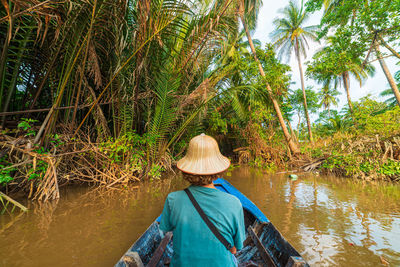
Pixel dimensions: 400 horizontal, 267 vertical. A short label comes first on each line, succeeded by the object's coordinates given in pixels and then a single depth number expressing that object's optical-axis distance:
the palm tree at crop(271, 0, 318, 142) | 16.11
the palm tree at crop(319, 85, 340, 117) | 22.86
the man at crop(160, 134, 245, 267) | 1.04
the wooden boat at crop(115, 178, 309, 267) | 1.49
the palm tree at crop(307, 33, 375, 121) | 6.97
